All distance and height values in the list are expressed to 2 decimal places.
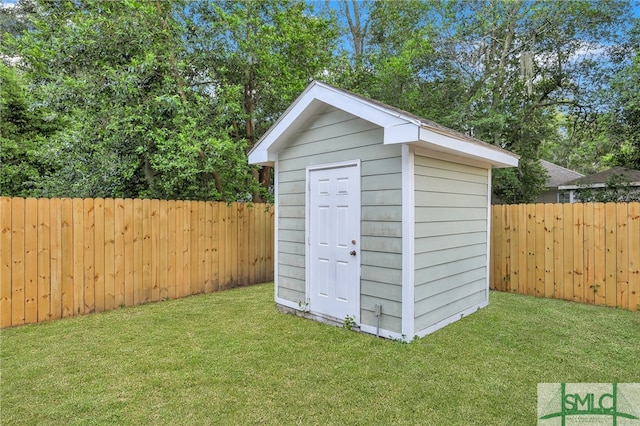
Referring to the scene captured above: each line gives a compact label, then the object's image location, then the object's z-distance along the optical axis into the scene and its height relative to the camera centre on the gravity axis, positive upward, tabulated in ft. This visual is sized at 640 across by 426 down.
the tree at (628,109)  23.59 +7.45
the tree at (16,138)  28.58 +6.56
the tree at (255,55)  22.48 +11.24
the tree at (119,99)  18.47 +6.36
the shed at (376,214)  11.27 -0.10
